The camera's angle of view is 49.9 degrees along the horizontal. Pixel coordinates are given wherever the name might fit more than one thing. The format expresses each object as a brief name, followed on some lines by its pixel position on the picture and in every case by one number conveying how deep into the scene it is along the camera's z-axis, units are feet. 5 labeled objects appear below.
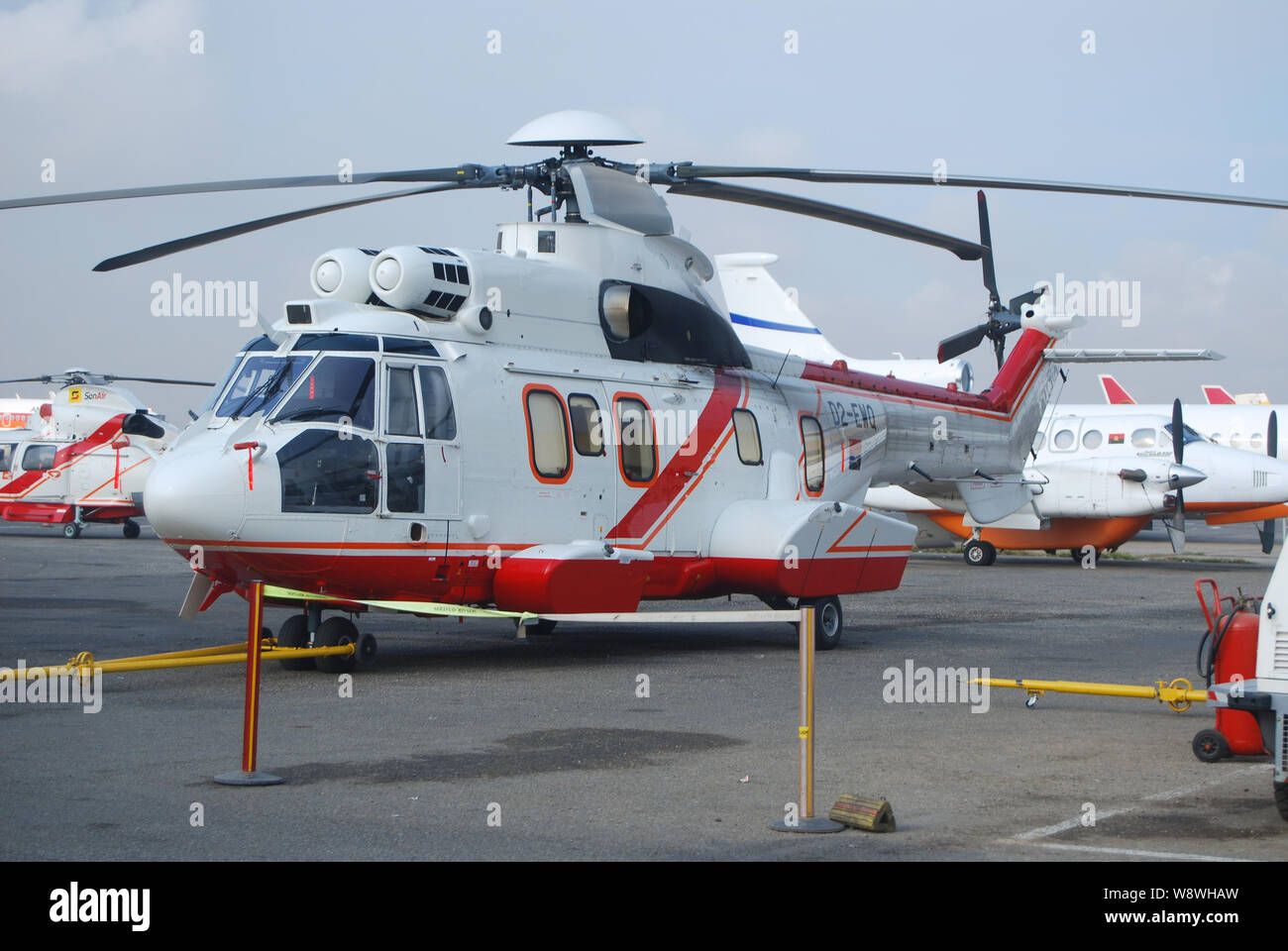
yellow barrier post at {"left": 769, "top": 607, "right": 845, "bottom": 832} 21.62
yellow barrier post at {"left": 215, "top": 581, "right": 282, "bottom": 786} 24.20
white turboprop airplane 91.86
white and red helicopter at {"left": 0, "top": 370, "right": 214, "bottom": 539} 114.83
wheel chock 21.34
